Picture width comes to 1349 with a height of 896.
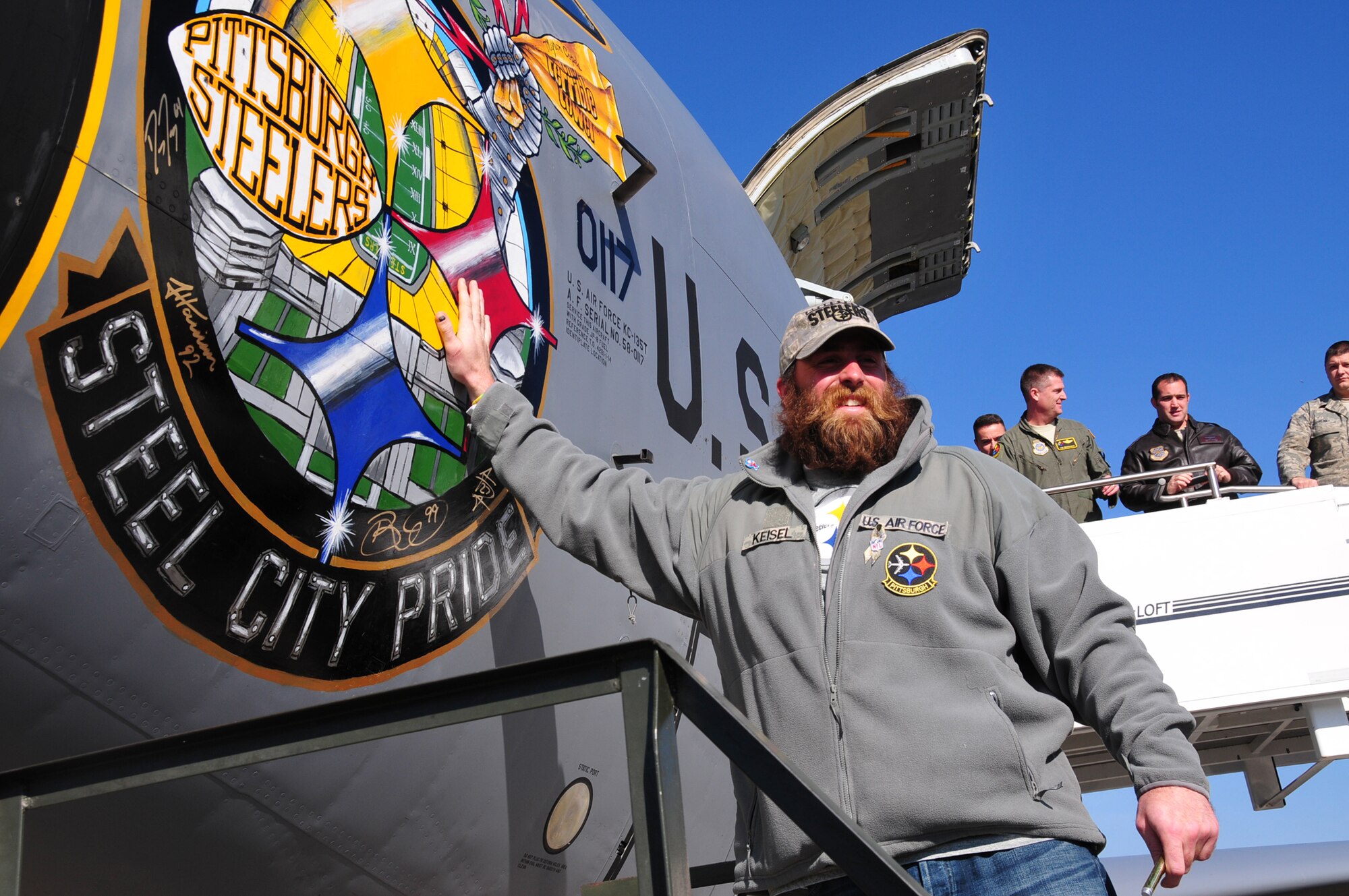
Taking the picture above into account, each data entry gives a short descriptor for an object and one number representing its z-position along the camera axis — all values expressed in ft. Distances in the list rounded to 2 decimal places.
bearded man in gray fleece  7.22
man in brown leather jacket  24.38
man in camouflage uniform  23.82
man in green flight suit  24.58
